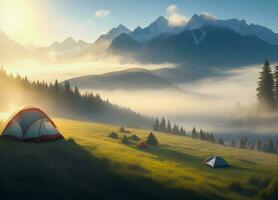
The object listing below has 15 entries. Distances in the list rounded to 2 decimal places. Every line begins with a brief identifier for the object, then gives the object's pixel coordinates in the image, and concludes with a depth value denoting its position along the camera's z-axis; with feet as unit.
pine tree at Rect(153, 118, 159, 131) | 595.47
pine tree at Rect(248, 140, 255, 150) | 528.22
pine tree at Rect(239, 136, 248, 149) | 514.68
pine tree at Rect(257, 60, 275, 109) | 479.00
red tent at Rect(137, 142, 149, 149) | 251.19
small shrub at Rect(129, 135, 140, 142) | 287.69
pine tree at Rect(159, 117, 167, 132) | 588.25
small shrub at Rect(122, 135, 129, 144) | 260.23
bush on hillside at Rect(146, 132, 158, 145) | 283.20
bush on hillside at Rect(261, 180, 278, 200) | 163.32
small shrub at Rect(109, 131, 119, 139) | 281.70
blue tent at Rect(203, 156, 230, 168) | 216.86
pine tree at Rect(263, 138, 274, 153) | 506.81
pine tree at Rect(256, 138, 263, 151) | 530.35
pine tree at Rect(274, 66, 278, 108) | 483.06
